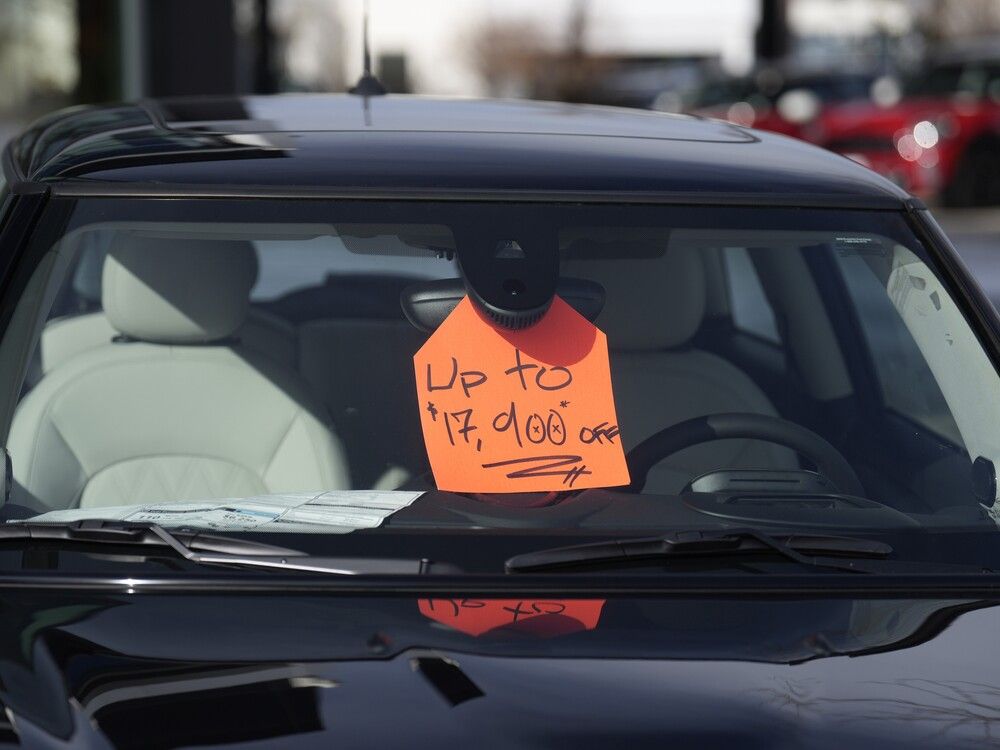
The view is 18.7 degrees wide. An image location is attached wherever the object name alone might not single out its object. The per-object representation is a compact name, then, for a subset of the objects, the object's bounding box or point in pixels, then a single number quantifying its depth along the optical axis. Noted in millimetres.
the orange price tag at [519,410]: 4095
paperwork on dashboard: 3958
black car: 3307
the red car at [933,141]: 30599
